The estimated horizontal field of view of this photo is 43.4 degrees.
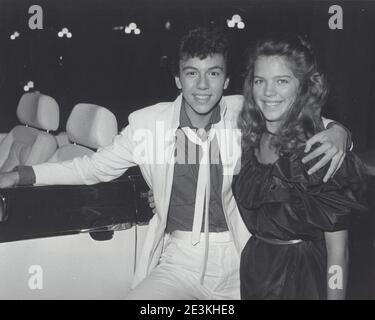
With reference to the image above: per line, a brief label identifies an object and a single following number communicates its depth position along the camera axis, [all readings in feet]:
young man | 3.82
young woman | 3.47
